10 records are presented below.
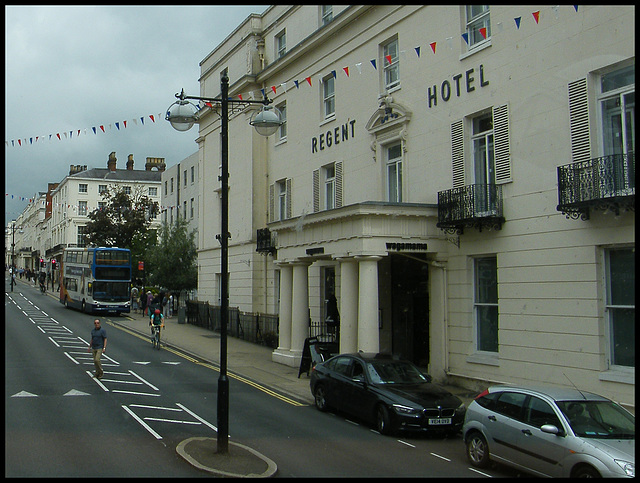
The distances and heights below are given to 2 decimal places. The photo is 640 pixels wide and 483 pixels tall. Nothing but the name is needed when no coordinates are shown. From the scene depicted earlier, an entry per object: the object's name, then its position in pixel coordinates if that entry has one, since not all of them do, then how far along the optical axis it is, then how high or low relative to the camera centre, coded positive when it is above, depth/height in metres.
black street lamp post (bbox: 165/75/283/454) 11.12 +2.75
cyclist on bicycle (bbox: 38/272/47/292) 63.12 +0.44
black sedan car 12.66 -2.33
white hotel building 13.73 +2.55
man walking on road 19.00 -1.75
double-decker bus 41.38 +0.48
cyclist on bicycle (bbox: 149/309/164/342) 26.97 -1.40
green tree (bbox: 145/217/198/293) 40.22 +1.64
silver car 8.66 -2.19
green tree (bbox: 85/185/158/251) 60.22 +6.10
